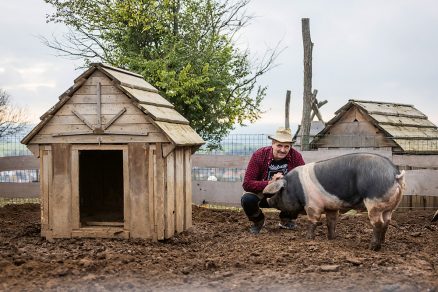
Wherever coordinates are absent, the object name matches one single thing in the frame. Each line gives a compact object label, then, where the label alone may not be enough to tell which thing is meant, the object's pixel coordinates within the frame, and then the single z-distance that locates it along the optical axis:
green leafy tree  20.94
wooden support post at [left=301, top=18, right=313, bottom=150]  16.19
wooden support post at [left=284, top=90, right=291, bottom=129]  22.12
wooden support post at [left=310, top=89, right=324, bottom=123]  20.27
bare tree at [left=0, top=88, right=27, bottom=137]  20.86
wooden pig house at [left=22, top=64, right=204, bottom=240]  7.74
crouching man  7.99
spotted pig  6.57
